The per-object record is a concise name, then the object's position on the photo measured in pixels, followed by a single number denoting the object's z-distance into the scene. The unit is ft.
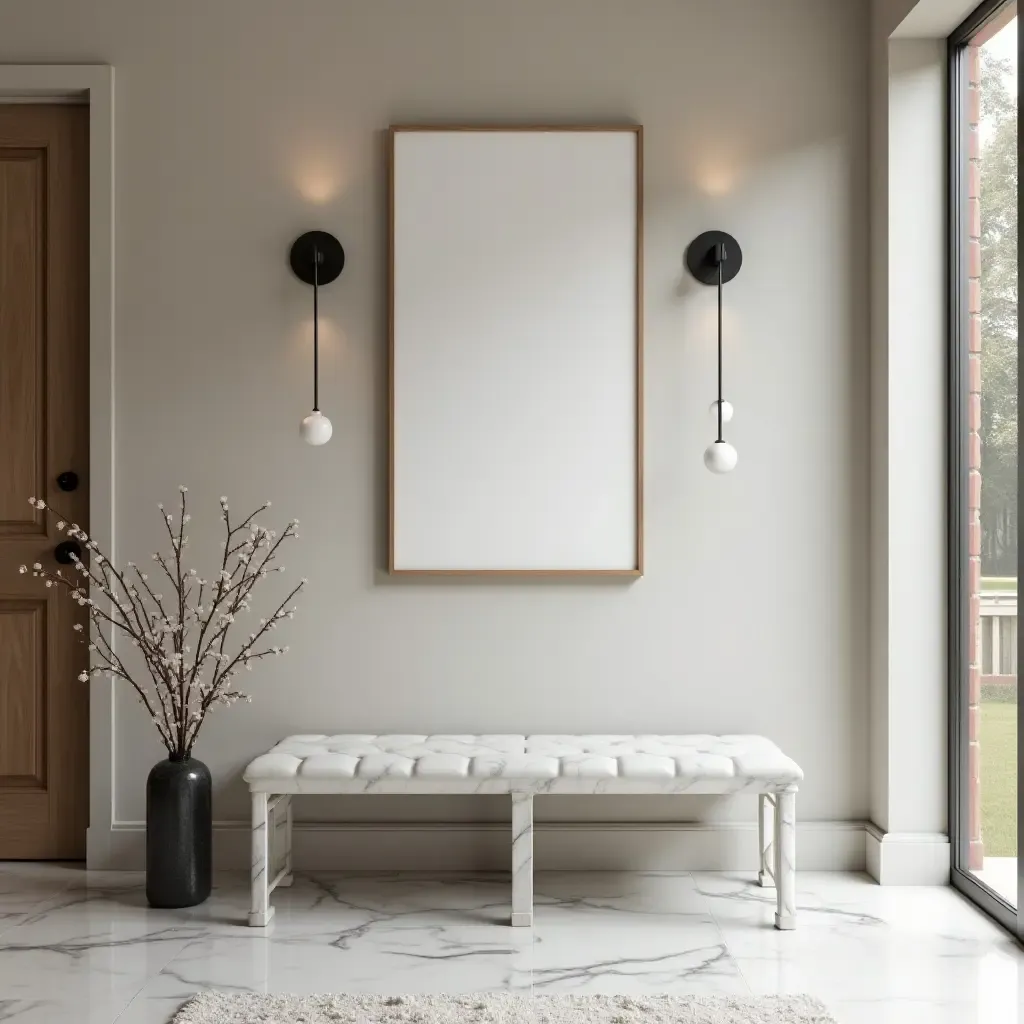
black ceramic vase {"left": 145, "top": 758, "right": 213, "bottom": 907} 8.64
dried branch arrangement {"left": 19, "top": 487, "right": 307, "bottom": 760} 9.37
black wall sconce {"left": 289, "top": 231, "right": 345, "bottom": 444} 9.53
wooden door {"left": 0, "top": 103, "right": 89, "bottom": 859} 9.87
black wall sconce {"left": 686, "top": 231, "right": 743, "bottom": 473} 9.42
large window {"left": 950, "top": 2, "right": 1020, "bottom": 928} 8.39
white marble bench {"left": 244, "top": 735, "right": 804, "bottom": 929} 8.21
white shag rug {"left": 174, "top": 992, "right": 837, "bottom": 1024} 6.59
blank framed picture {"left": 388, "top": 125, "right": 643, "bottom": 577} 9.61
